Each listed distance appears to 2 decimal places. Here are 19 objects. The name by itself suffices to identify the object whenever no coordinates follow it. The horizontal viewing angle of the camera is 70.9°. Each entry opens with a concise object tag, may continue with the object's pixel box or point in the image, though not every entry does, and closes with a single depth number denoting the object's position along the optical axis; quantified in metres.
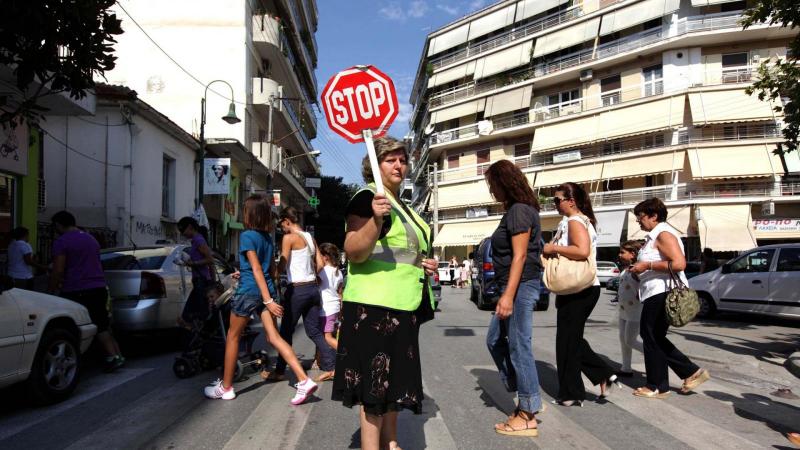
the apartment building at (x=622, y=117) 29.83
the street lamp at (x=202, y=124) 17.76
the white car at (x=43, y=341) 4.53
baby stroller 5.98
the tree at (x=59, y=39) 5.48
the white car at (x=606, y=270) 27.65
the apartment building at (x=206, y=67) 24.11
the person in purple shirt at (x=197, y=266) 6.43
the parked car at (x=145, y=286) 7.19
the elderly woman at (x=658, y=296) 5.06
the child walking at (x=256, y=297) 4.89
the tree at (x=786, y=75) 7.84
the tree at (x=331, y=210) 54.97
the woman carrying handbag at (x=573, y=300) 4.51
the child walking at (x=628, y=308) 5.66
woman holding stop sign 2.75
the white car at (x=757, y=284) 10.78
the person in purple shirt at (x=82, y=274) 6.12
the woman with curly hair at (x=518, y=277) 3.98
